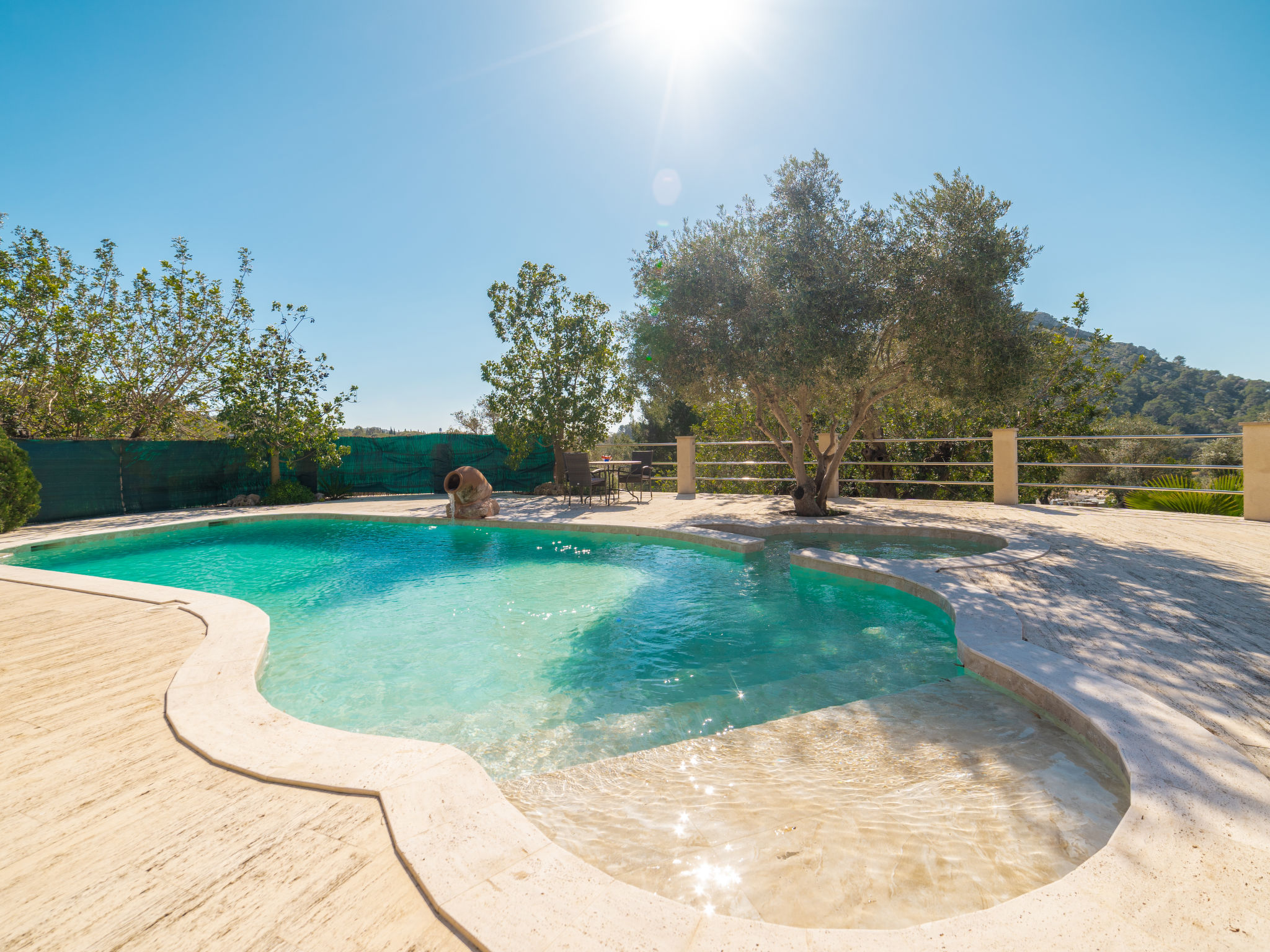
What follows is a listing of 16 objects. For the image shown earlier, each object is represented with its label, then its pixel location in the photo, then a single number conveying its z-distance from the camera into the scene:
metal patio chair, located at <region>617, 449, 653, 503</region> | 11.54
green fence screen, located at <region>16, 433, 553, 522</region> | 11.05
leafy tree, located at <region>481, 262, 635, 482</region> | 13.06
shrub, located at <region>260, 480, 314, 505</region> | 13.27
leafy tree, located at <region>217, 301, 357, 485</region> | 13.14
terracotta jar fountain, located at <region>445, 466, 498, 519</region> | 9.96
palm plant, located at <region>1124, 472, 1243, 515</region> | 7.39
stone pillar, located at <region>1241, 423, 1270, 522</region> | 6.69
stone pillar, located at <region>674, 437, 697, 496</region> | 12.07
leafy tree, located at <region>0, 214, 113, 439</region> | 12.34
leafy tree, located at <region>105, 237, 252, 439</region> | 14.26
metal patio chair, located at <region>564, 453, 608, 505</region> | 10.65
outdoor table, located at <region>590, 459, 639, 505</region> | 11.58
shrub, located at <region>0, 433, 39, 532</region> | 9.10
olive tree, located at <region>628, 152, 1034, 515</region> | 6.93
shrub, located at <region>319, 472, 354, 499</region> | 14.43
